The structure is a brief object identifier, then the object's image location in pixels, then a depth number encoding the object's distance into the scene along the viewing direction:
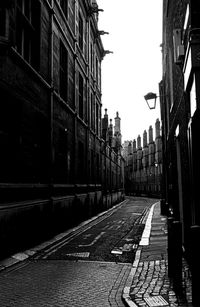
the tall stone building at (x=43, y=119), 8.91
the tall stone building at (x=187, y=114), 5.36
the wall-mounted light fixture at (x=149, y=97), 12.45
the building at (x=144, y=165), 48.22
